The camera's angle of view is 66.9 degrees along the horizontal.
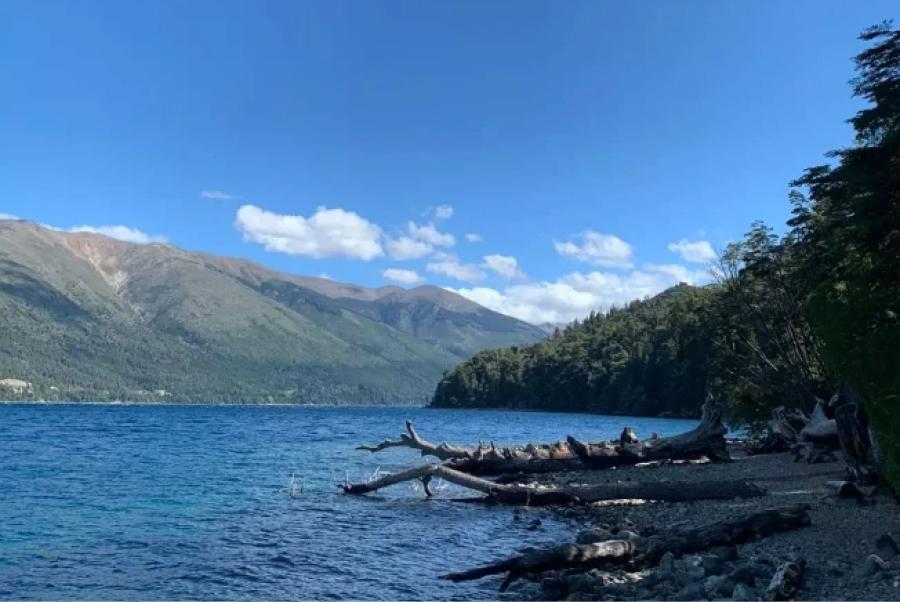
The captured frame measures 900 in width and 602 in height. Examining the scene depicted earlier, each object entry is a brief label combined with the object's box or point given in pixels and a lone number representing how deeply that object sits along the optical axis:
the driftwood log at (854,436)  20.61
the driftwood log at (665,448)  33.28
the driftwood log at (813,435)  29.00
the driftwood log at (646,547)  14.59
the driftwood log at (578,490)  23.47
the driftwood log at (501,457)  32.56
